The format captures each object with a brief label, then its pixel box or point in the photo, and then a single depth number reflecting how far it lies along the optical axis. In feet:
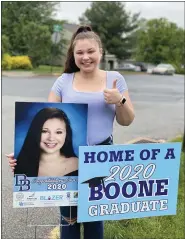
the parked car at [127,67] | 121.93
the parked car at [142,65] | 118.88
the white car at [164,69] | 99.25
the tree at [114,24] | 120.16
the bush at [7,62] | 79.59
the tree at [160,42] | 96.02
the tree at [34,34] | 61.46
